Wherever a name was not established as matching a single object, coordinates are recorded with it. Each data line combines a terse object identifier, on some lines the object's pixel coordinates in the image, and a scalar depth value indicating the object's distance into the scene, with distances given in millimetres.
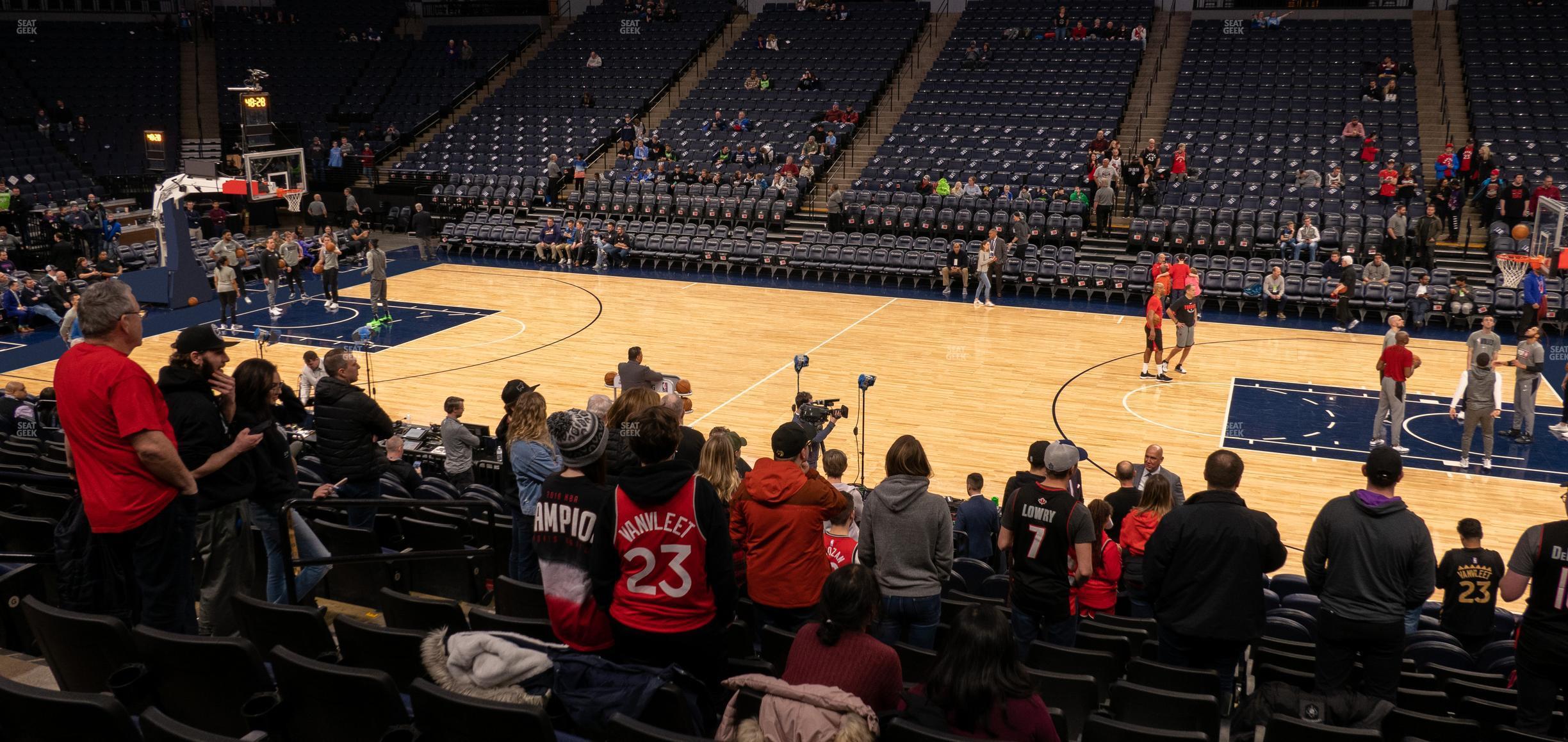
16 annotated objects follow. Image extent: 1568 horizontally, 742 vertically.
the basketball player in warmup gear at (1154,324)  17391
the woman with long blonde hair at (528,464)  6996
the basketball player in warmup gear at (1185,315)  17828
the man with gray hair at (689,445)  7692
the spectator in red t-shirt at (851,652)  4125
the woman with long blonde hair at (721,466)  6520
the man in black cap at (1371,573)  5551
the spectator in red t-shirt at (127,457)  4676
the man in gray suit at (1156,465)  10031
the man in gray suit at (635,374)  11867
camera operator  9820
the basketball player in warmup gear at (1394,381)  14273
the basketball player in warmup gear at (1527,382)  14180
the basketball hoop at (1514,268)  22234
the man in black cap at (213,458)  5383
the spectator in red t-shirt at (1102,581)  7297
